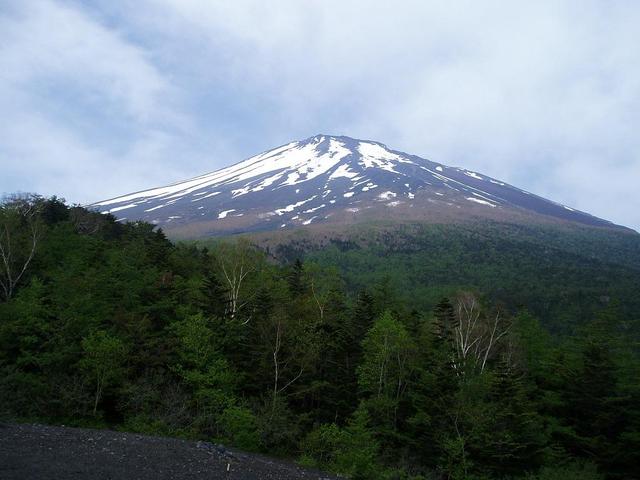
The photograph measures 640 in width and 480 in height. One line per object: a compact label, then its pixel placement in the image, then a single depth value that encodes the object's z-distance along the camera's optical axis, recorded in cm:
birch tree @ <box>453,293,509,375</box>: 2511
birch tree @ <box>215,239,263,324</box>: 2695
